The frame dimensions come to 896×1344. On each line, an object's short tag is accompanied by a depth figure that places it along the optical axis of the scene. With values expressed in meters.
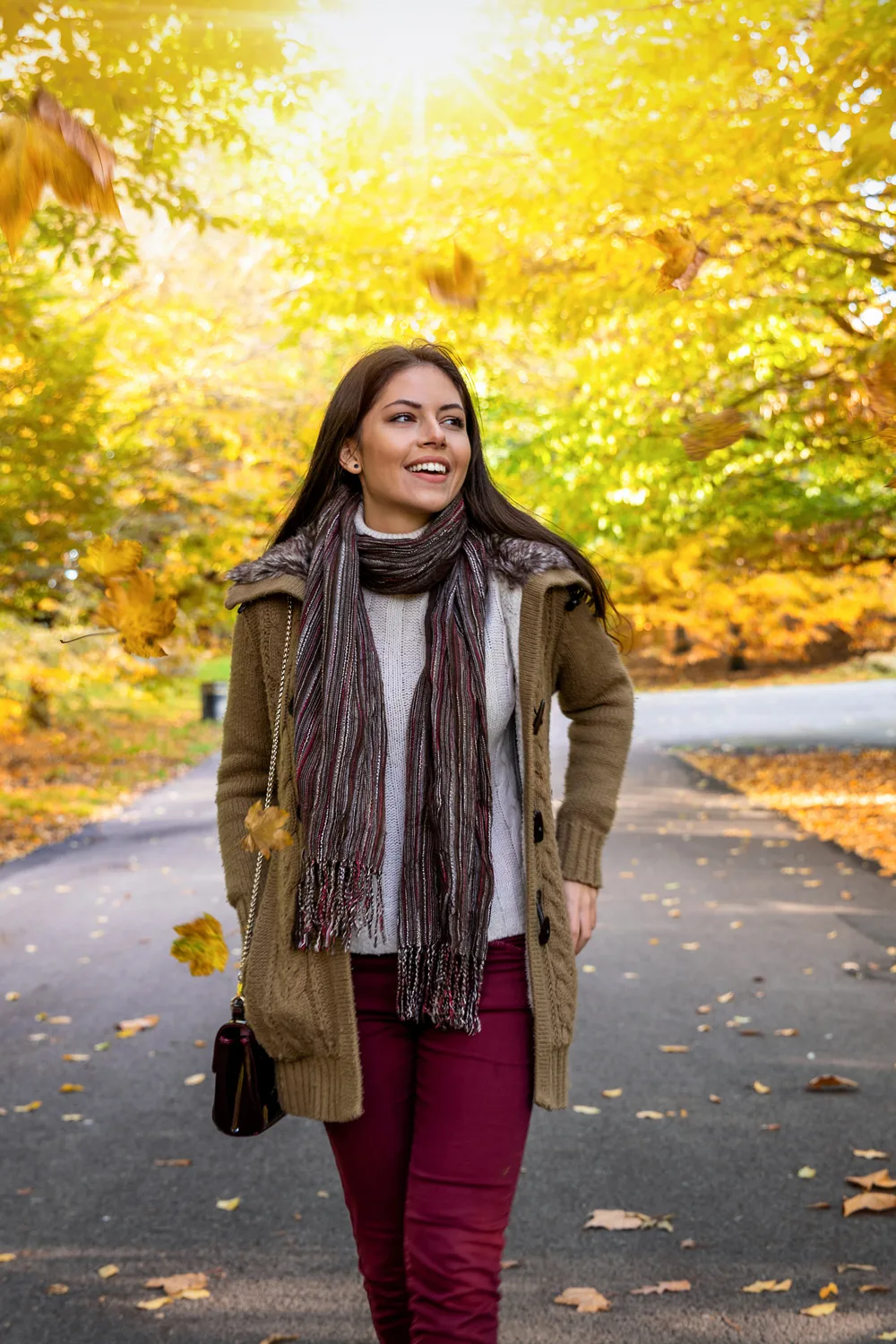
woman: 2.40
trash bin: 26.27
